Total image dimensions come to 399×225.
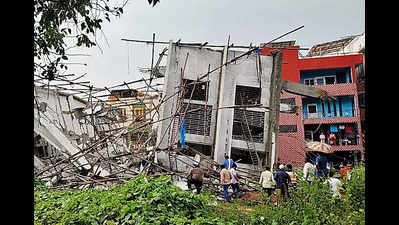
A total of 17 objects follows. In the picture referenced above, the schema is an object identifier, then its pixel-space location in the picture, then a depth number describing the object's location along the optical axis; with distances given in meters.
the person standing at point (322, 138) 27.56
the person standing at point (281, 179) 10.36
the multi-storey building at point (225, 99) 16.02
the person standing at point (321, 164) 10.00
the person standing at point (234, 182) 12.95
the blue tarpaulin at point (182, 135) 14.60
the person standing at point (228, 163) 13.96
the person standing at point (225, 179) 12.45
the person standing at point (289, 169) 12.60
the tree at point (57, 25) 4.16
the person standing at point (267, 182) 11.84
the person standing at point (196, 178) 11.84
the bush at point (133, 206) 6.51
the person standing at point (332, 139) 27.62
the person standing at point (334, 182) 7.26
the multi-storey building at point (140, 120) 15.75
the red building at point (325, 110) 27.97
